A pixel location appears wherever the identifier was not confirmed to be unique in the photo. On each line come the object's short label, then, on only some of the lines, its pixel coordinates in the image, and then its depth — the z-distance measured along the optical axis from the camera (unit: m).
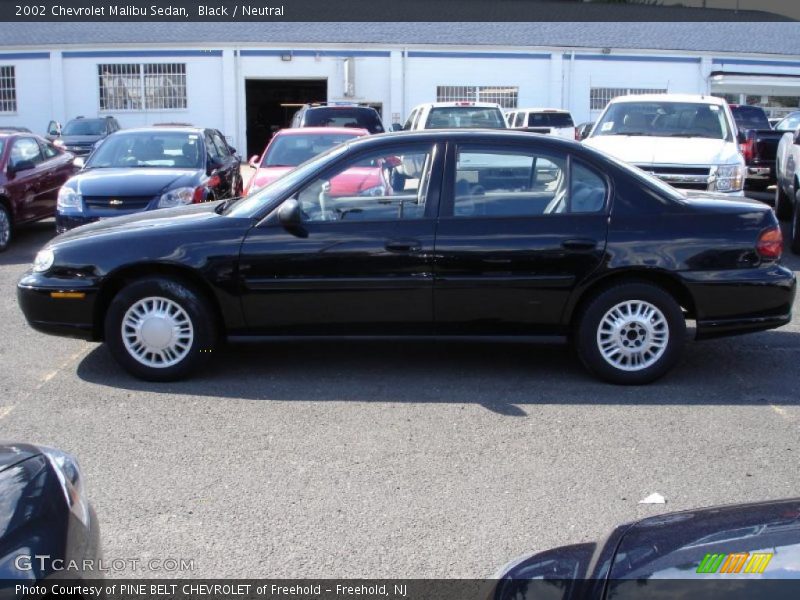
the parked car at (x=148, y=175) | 10.50
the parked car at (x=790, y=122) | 19.14
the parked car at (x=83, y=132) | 24.41
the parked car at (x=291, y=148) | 11.38
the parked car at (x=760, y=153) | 16.08
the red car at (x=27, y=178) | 12.45
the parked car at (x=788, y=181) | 11.91
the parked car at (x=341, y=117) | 17.72
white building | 32.06
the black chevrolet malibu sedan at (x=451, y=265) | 6.25
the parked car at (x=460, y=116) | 17.78
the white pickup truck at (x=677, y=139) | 11.00
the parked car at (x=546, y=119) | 26.30
